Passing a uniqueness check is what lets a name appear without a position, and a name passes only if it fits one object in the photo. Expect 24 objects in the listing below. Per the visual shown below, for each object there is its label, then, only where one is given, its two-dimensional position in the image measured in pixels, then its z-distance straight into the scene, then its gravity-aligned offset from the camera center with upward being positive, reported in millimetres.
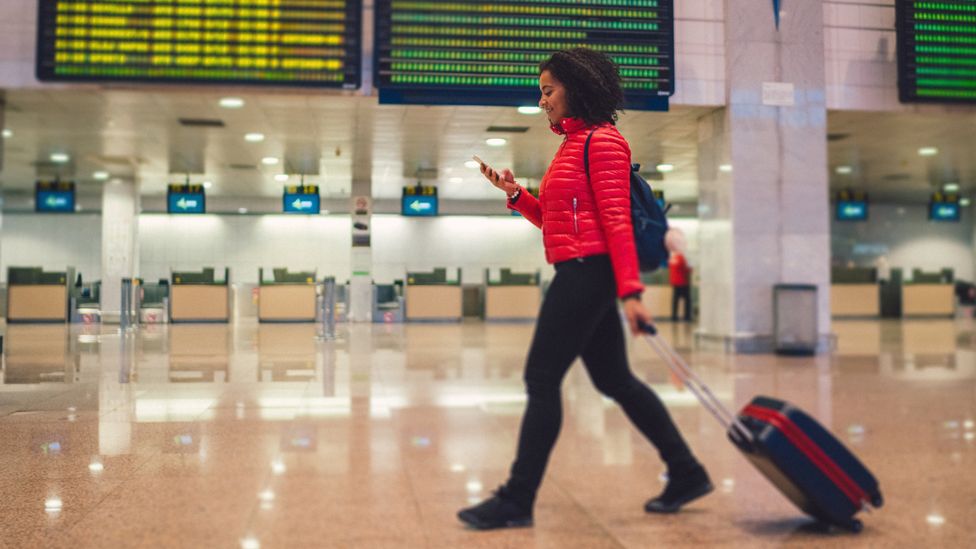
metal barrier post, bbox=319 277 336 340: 13750 -329
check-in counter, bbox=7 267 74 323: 20844 -183
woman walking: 2809 +43
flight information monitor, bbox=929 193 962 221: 22031 +2229
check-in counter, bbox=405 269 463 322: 21875 -296
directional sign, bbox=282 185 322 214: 18969 +2091
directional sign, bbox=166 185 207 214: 18875 +2079
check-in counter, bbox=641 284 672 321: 22250 -284
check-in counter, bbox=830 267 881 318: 22266 -24
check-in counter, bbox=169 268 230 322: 21516 -231
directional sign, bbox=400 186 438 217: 19344 +2102
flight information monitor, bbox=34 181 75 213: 18125 +2047
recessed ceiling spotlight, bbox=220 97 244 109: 10727 +2498
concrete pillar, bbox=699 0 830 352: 10297 +1593
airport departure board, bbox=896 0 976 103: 9531 +2838
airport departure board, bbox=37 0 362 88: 8539 +2629
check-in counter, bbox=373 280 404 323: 21484 -403
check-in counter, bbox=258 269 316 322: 21672 -332
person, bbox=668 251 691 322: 20631 +174
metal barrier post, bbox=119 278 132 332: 15719 -350
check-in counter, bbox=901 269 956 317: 23000 -189
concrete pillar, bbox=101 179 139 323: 19969 +1412
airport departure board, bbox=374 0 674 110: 8594 +2637
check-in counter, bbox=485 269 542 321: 22188 -267
